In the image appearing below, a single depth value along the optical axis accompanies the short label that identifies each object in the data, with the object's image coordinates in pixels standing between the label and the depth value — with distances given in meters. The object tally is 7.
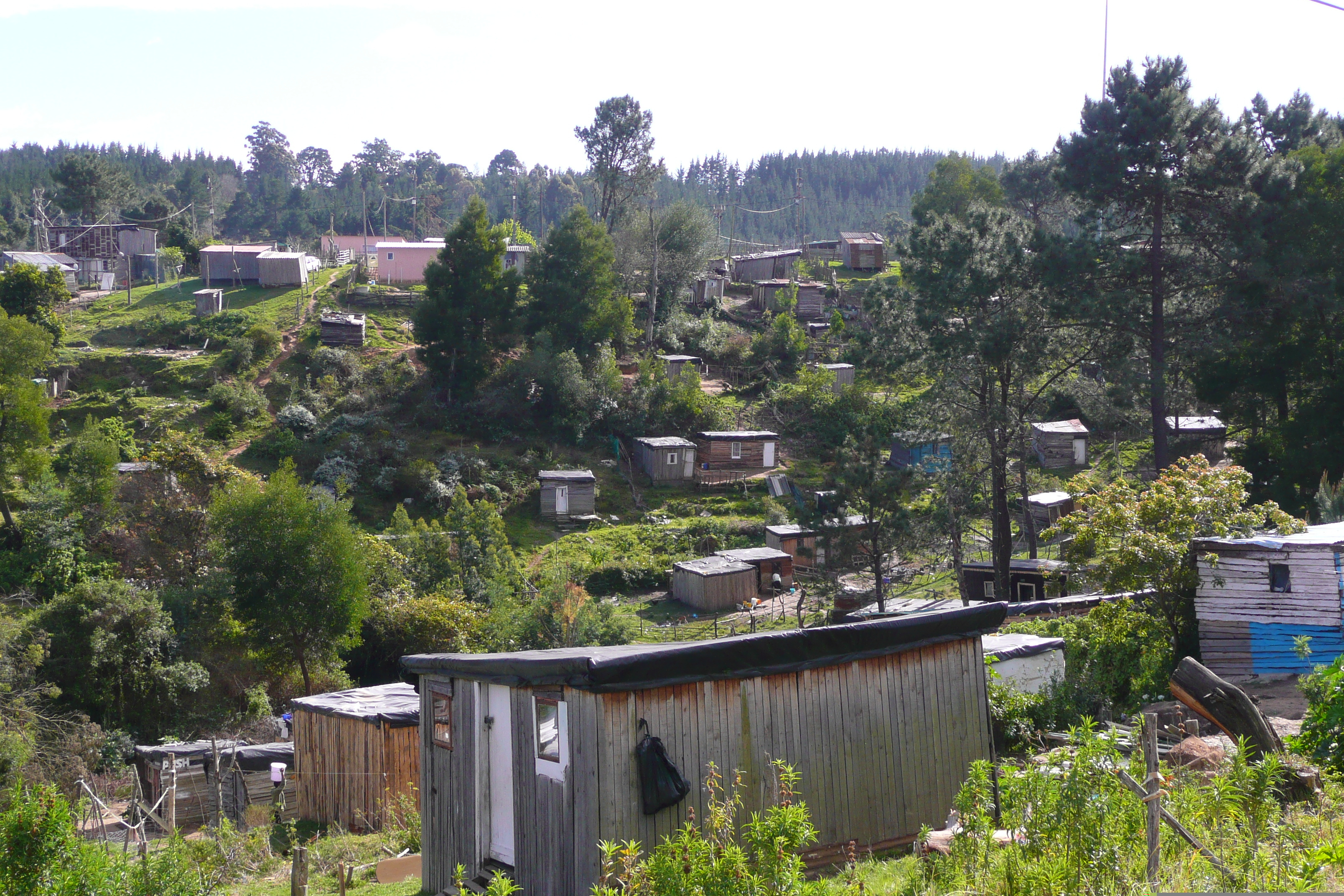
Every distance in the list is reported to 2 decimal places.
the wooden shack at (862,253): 74.25
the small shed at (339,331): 50.00
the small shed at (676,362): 51.84
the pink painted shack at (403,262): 61.16
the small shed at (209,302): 53.03
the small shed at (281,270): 58.88
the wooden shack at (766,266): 70.25
